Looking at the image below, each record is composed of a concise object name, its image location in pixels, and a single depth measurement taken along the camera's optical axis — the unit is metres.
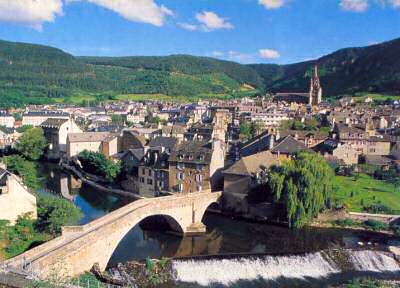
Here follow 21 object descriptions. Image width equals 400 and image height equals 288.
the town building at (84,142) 86.69
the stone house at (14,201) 38.28
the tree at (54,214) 39.03
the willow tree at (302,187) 47.62
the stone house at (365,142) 72.81
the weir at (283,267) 36.47
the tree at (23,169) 58.03
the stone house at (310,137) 79.12
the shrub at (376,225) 47.28
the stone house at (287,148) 64.12
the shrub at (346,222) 48.42
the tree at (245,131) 93.12
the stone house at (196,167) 55.81
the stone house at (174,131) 87.07
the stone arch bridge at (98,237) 28.22
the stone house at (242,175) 53.41
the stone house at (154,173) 59.09
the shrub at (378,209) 49.69
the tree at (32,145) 92.25
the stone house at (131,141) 76.06
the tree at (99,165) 67.69
